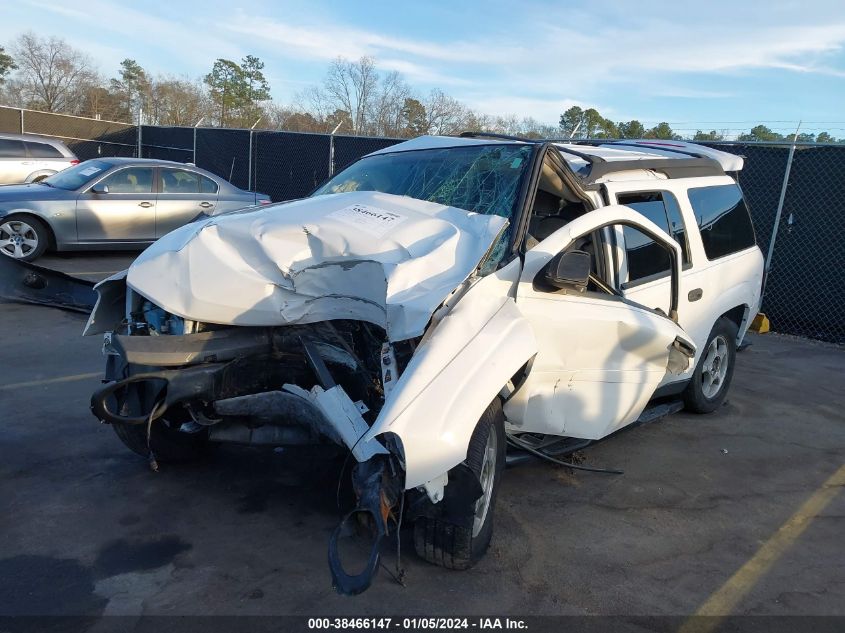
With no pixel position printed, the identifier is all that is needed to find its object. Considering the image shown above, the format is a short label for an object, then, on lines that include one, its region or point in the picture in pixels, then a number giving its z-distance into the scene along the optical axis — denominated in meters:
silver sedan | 10.70
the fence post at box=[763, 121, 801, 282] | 9.55
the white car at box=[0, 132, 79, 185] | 14.30
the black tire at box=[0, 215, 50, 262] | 10.56
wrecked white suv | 3.05
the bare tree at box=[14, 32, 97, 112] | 48.31
